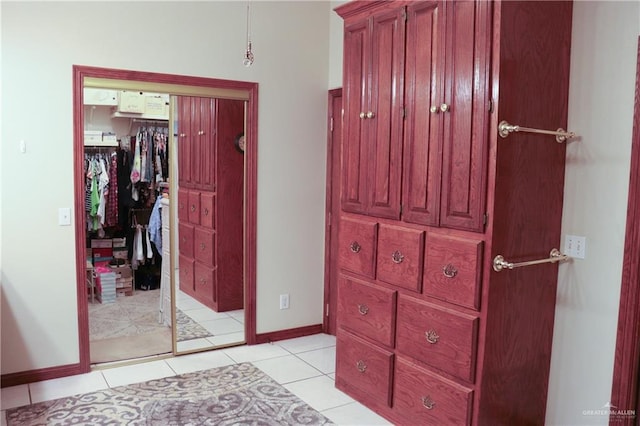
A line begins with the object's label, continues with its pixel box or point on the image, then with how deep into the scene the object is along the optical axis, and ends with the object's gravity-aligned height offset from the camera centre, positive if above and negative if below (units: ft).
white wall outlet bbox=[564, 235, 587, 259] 8.21 -1.22
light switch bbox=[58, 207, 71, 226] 10.93 -1.14
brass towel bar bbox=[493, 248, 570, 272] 7.60 -1.43
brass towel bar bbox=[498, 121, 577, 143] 7.44 +0.65
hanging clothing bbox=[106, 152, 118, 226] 12.16 -0.74
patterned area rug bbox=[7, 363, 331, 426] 9.34 -4.80
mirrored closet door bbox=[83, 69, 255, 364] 12.12 -1.43
